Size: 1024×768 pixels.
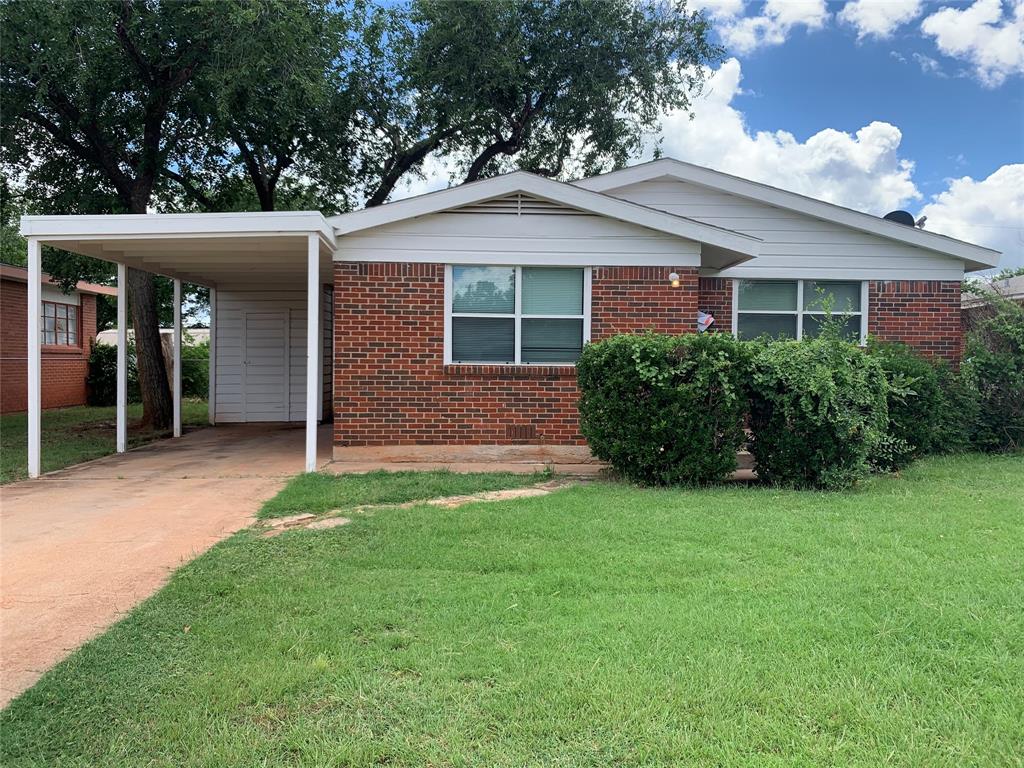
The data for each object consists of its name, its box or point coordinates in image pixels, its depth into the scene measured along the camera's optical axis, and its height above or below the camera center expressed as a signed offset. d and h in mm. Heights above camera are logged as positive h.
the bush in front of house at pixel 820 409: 6453 -388
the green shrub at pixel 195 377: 20484 -478
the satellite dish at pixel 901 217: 11359 +2690
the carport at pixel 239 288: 7602 +1393
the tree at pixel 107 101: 10055 +4545
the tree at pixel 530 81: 14031 +6477
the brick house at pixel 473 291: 8188 +972
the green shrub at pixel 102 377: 19531 -500
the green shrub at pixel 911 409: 7652 -450
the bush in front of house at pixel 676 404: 6613 -365
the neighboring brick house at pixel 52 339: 16234 +571
